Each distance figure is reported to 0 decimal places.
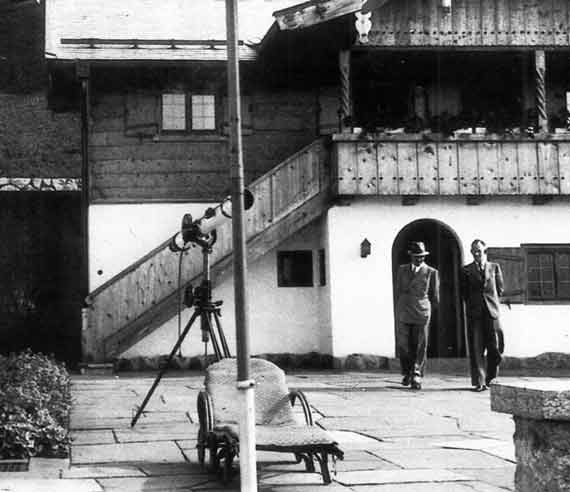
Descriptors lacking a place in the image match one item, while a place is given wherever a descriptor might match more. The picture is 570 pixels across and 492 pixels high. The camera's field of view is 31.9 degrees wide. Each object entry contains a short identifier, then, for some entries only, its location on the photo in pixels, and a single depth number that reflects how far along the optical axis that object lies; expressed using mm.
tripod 9156
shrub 7800
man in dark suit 13367
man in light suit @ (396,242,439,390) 13570
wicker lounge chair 6855
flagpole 5633
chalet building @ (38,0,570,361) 17328
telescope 9695
